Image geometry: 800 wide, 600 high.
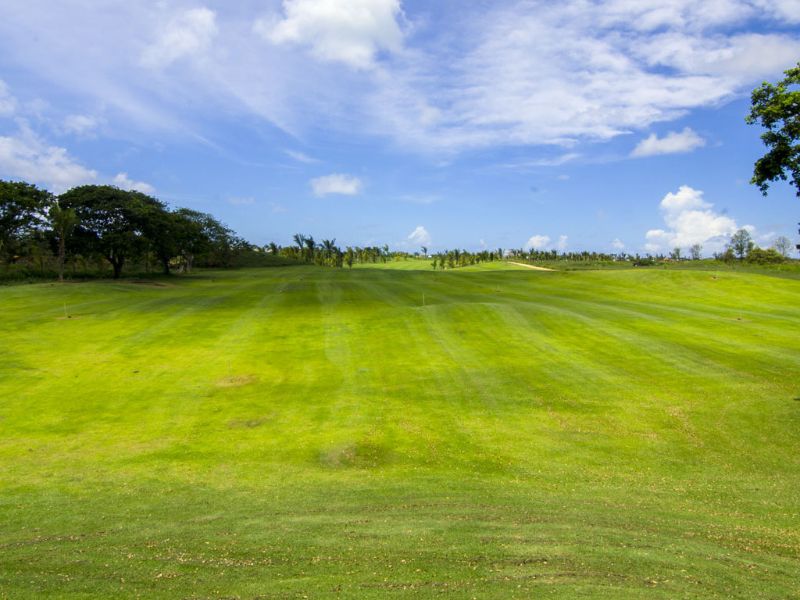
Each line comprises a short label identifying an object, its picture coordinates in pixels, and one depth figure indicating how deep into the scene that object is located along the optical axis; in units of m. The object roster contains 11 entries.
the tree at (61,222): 68.28
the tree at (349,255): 177.50
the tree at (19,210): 67.44
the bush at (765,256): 114.41
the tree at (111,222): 76.56
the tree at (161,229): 82.64
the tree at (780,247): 155.73
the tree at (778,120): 17.98
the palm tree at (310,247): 184.12
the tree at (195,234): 96.62
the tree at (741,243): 146.88
